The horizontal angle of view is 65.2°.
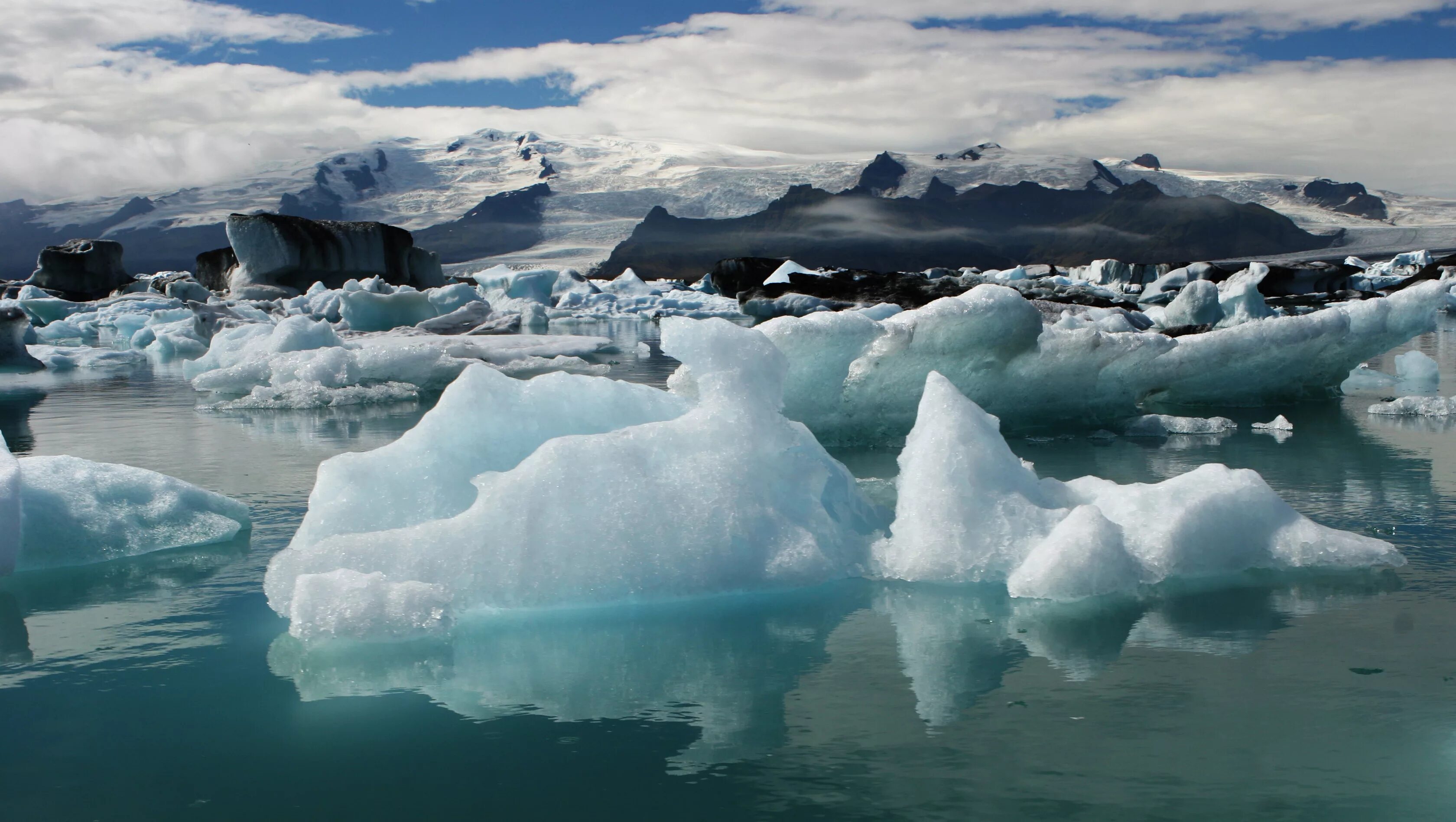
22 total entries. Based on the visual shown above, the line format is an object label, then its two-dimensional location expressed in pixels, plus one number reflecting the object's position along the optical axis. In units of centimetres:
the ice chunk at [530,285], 2477
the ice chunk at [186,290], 2397
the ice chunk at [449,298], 2022
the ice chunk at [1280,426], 605
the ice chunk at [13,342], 1206
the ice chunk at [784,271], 2458
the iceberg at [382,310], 1761
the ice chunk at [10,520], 316
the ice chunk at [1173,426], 600
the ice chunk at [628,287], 2912
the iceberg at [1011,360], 557
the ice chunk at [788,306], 2039
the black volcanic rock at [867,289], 1962
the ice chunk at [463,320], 1684
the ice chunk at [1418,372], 838
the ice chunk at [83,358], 1269
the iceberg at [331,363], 848
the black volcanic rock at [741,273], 2925
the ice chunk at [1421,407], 643
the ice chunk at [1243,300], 1531
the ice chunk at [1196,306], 1529
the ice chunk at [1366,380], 842
